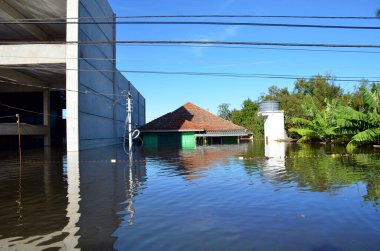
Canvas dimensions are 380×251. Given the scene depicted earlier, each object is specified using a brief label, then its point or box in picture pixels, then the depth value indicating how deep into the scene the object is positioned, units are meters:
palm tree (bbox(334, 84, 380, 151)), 24.20
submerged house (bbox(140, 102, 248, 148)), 44.72
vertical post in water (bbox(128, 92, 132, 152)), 17.91
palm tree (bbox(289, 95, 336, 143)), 37.22
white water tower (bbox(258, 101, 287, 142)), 50.03
